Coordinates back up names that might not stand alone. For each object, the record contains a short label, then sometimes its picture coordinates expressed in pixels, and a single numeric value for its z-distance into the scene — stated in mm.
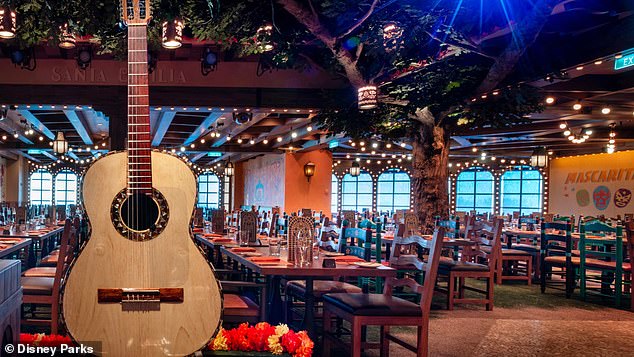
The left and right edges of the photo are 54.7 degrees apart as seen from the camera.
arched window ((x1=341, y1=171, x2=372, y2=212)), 24141
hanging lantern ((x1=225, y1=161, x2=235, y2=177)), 21125
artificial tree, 5191
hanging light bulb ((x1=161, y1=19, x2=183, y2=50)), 5125
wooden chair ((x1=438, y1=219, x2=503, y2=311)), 6414
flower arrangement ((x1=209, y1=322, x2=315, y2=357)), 2041
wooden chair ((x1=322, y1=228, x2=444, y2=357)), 3434
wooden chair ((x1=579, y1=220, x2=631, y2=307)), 6902
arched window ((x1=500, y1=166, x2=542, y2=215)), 20969
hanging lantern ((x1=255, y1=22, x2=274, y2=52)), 5898
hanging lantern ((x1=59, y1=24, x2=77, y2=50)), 5094
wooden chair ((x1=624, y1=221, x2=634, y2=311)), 6797
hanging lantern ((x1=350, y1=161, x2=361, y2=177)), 20280
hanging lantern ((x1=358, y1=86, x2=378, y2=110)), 6527
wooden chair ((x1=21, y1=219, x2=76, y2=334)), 4078
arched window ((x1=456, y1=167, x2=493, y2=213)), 22312
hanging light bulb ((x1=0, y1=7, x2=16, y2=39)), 4809
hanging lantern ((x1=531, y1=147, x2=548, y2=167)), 12914
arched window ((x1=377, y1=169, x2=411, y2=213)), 23797
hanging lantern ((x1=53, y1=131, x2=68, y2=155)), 12961
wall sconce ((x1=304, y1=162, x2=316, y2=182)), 16984
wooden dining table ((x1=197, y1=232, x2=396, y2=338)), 3549
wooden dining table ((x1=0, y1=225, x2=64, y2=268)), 6543
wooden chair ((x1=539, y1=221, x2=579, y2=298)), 7523
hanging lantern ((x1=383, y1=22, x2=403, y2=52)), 5684
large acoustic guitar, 1944
